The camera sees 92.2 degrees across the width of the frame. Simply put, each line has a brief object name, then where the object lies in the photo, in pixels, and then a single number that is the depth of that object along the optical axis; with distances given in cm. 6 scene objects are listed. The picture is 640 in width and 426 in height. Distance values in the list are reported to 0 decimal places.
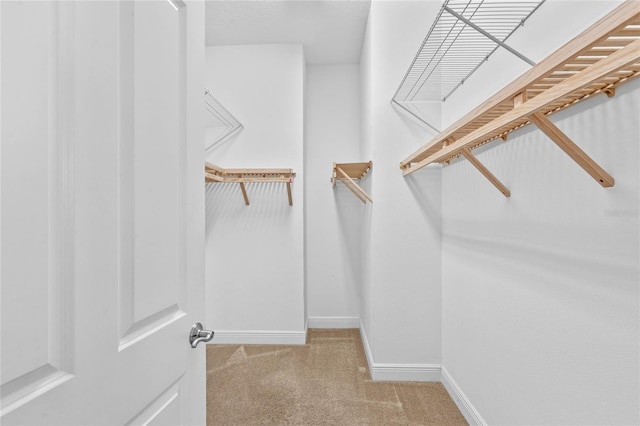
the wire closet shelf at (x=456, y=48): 112
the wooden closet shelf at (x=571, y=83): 52
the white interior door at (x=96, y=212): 43
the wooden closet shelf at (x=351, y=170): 233
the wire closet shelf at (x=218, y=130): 271
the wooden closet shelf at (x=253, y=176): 255
